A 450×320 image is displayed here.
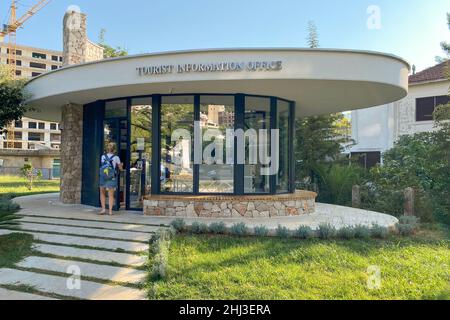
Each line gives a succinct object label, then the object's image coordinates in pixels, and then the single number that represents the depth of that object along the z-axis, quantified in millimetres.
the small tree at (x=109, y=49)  26019
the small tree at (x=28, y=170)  21320
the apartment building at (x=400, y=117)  21656
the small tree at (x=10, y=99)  11219
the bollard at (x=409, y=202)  10727
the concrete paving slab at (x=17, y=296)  4645
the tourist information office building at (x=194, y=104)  8320
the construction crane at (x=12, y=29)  83750
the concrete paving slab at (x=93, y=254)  5896
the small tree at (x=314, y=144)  16547
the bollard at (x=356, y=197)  12859
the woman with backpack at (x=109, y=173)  9391
